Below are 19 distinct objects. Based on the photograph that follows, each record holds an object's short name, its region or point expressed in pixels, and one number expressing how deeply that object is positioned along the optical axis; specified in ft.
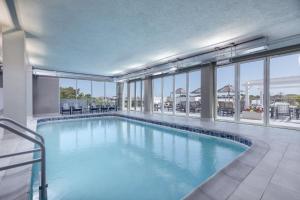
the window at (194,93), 27.32
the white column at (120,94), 42.81
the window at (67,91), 36.96
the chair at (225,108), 24.32
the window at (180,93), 29.53
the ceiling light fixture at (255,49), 14.42
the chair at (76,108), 34.65
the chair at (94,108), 36.06
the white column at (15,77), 13.46
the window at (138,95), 39.45
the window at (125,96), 42.65
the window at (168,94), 31.53
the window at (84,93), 39.22
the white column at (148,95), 34.53
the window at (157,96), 33.59
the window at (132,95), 40.97
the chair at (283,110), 19.76
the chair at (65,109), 33.78
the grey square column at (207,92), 23.31
